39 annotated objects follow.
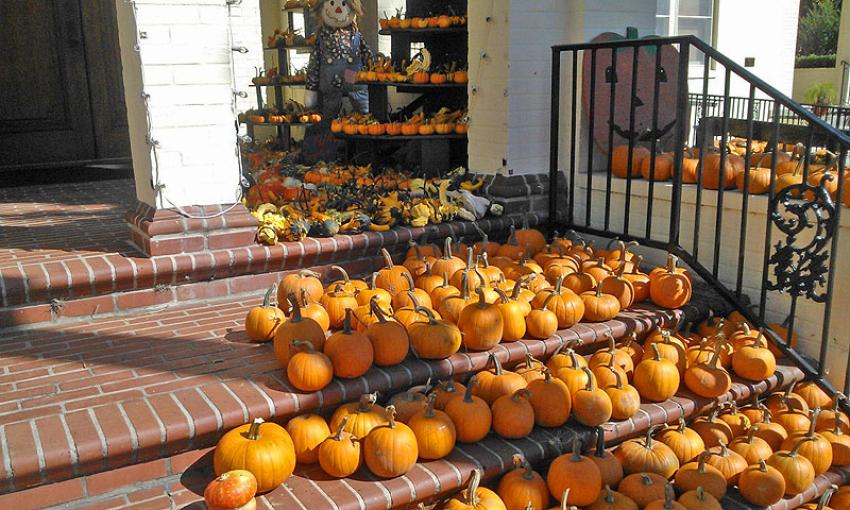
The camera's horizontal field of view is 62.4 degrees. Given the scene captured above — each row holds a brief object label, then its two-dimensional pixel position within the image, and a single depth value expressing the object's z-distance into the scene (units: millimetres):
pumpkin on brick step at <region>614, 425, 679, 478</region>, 2920
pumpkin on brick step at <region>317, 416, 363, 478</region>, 2502
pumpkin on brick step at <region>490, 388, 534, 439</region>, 2822
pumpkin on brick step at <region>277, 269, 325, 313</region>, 3377
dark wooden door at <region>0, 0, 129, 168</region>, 5914
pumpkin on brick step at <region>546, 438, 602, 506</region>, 2656
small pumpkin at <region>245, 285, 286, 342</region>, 3115
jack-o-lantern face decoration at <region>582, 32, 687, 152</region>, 4609
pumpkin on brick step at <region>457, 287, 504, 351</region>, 3070
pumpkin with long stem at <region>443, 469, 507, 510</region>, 2469
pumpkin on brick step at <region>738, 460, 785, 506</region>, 2869
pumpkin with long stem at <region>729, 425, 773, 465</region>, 3043
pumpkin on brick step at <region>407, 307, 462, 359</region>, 2969
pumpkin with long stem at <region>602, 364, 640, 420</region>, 3018
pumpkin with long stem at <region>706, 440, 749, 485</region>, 2959
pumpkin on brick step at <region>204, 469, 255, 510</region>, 2223
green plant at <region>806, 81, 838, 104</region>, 19312
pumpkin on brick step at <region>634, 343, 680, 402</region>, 3182
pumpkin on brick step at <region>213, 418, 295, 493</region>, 2346
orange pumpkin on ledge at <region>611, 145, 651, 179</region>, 4469
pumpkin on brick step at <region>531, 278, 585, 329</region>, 3395
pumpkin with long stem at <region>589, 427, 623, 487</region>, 2824
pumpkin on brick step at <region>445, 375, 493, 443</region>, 2750
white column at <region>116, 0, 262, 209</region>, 3383
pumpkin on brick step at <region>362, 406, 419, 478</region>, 2504
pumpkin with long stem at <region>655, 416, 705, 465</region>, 3037
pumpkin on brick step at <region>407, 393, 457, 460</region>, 2637
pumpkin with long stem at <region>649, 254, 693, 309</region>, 3711
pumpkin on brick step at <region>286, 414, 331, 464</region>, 2551
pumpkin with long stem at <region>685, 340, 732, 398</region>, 3242
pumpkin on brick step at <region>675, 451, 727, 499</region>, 2859
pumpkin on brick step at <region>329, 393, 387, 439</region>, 2609
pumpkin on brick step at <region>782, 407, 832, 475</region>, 3055
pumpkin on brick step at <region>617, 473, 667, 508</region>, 2744
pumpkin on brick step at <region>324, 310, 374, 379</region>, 2764
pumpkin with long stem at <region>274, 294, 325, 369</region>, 2787
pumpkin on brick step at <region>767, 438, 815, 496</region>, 2953
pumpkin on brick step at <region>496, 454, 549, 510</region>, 2629
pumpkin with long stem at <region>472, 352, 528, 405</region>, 2930
